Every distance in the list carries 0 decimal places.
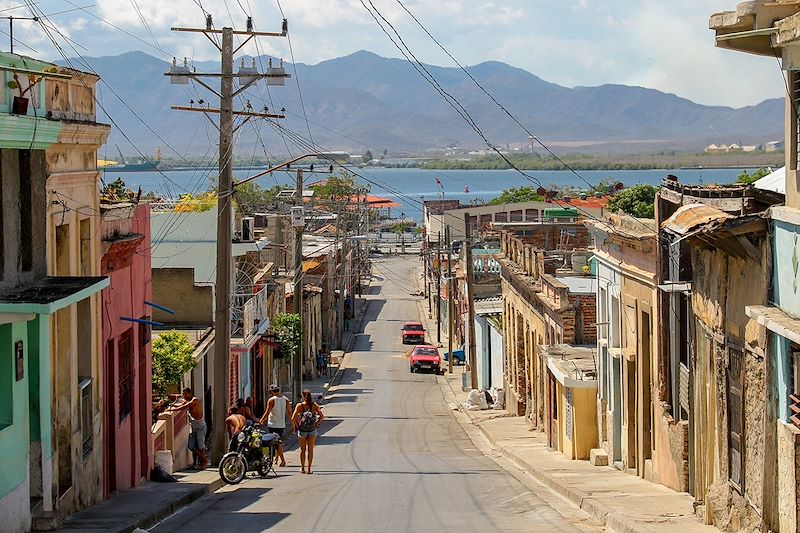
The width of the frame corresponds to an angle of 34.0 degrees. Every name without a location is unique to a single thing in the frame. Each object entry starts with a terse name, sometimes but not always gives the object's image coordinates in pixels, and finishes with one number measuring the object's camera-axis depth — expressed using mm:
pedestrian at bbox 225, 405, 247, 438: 24688
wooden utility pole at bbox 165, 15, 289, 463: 25312
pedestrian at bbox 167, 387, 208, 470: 25812
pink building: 20109
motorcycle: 22375
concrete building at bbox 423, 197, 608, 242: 93794
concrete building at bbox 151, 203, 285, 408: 35750
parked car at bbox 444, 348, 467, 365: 65875
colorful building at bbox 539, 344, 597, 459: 27938
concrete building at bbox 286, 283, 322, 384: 58688
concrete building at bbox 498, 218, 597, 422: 32938
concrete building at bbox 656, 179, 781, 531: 13734
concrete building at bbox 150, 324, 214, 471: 25625
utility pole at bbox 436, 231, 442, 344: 73625
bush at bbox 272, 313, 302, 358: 45719
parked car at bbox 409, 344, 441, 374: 61125
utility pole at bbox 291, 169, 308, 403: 45344
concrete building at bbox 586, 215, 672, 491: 20516
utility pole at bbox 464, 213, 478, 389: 48500
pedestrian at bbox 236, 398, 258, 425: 25436
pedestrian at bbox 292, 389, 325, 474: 23859
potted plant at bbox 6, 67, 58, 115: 14797
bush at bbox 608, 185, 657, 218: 44281
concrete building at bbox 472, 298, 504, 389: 48984
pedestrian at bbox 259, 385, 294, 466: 25016
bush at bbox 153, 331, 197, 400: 27797
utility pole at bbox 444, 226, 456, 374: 61300
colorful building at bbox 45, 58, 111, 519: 16641
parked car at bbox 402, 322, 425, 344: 73188
